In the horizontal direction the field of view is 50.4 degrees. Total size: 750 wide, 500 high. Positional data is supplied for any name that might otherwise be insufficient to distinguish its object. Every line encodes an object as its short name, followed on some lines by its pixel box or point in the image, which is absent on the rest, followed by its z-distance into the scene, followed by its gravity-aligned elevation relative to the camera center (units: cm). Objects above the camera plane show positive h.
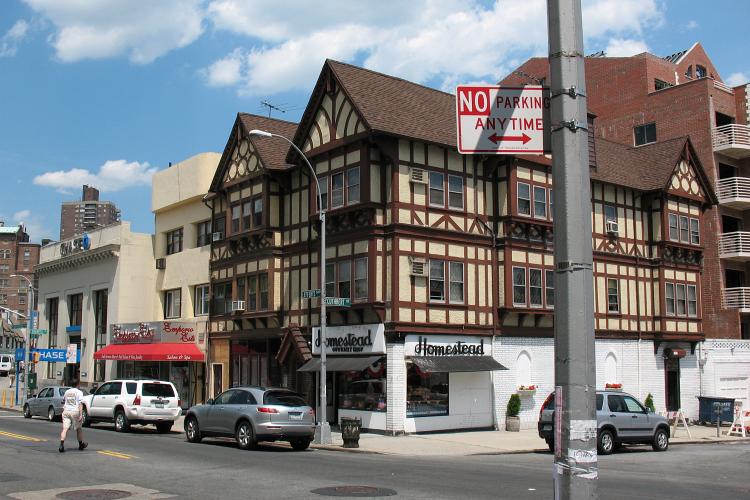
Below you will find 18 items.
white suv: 2647 -155
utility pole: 450 +53
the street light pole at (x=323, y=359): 2286 -6
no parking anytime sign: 516 +154
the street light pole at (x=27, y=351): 4422 +36
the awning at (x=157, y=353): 3619 +23
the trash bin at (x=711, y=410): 3273 -226
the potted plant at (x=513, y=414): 2805 -205
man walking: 1880 -123
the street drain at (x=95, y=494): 1195 -207
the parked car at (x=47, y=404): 3153 -185
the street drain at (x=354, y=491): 1235 -213
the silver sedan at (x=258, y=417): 2058 -158
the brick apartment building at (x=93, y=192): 19102 +4020
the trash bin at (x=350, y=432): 2206 -206
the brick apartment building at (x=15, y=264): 14562 +1754
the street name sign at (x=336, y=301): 2403 +168
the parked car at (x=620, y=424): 2153 -185
